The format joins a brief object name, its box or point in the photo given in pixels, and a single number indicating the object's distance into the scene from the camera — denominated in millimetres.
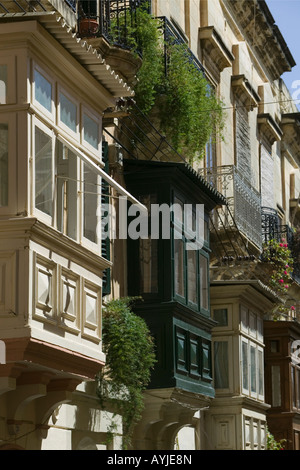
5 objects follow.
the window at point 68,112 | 16570
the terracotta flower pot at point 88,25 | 20608
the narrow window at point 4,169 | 15219
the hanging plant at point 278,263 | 31594
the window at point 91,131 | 17438
